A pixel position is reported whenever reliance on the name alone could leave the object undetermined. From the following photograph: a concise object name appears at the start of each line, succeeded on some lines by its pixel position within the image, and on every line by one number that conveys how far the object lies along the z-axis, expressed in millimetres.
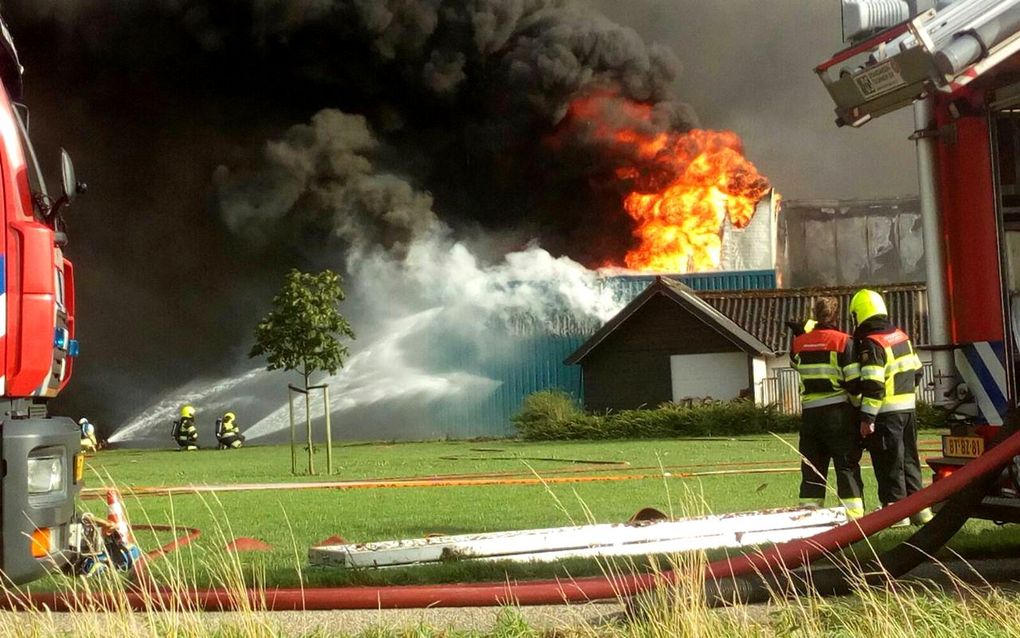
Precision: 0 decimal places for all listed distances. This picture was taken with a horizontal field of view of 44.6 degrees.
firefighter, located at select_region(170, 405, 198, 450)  30281
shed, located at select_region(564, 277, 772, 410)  30641
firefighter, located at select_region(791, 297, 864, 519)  7820
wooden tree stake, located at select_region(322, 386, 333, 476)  16406
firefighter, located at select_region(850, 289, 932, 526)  7738
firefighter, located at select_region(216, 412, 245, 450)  30328
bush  25391
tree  18203
